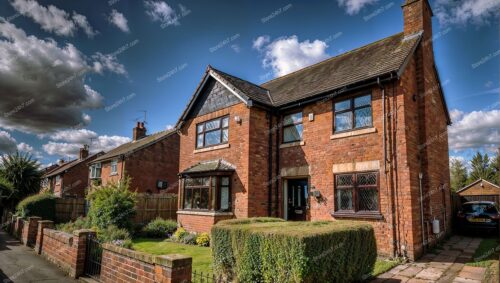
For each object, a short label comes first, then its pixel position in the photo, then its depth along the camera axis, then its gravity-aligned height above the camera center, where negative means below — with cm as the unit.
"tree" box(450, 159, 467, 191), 5222 +247
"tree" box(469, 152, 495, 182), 5103 +360
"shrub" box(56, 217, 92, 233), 1435 -207
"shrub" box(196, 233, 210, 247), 1213 -224
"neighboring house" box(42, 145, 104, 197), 3278 +44
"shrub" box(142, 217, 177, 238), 1469 -219
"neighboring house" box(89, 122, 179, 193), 2327 +155
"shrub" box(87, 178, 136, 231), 1385 -112
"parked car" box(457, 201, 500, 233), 1245 -118
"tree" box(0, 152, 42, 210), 2324 +59
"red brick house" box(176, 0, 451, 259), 951 +160
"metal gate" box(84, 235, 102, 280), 675 -171
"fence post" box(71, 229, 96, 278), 702 -153
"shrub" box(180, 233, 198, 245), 1261 -230
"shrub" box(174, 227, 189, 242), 1321 -219
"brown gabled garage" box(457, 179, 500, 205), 3419 -2
